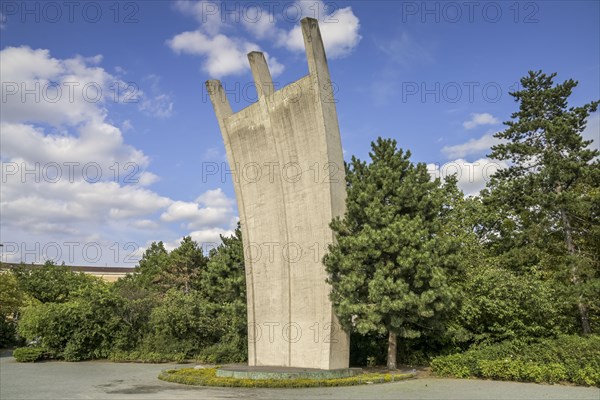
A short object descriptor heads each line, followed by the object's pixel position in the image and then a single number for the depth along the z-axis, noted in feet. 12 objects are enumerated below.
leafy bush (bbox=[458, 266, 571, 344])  53.06
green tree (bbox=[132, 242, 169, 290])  118.52
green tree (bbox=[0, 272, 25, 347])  98.02
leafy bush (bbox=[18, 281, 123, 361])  79.10
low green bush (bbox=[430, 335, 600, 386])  42.42
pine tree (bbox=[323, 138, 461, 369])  46.01
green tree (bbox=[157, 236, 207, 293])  108.68
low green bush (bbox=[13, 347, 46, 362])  76.23
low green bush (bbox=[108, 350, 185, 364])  73.87
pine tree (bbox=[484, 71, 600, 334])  61.31
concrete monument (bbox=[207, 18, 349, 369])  50.21
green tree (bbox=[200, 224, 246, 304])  66.23
